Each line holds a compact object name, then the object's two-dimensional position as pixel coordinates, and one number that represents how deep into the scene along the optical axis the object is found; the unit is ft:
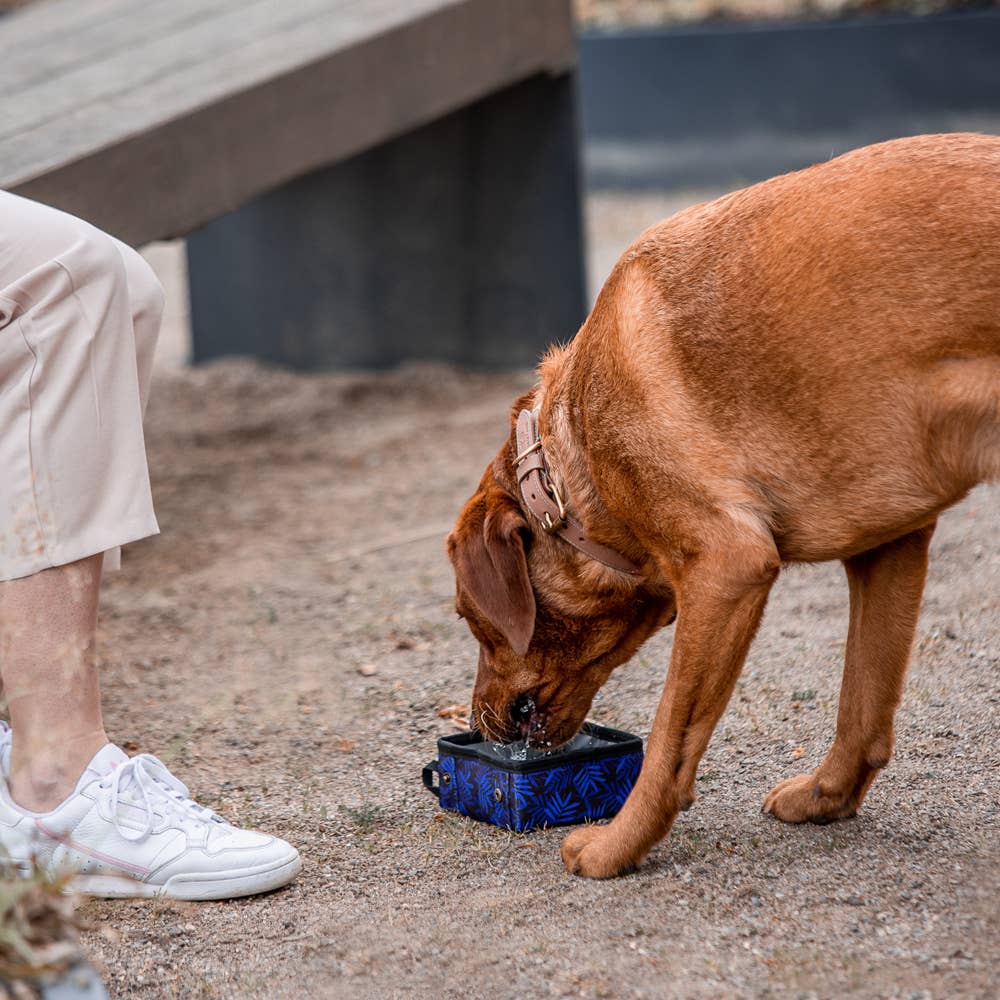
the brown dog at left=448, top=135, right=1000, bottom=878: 14.87
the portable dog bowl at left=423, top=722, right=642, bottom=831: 18.56
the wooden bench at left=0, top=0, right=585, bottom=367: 30.53
